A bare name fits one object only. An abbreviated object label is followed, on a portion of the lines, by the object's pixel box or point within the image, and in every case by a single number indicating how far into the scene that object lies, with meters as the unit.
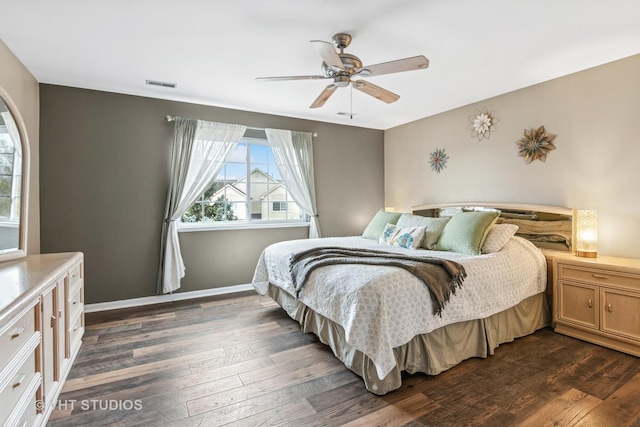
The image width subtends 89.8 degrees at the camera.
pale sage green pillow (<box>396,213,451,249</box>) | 3.40
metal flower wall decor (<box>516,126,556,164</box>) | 3.31
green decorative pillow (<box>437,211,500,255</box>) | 3.03
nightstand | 2.45
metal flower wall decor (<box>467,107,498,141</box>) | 3.82
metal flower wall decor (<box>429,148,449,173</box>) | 4.44
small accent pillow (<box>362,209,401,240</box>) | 4.06
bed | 2.01
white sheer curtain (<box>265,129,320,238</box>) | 4.49
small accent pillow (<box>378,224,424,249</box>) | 3.41
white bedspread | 1.97
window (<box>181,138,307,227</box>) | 4.25
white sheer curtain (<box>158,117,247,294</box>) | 3.75
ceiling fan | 2.09
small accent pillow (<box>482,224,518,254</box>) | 2.97
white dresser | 1.30
